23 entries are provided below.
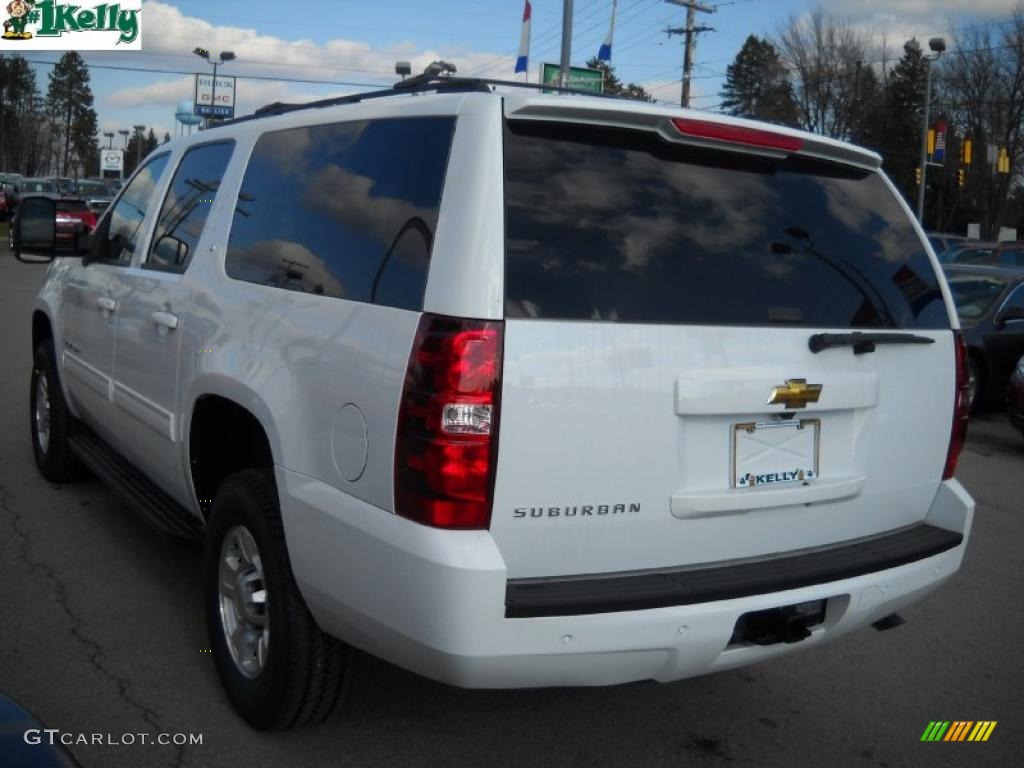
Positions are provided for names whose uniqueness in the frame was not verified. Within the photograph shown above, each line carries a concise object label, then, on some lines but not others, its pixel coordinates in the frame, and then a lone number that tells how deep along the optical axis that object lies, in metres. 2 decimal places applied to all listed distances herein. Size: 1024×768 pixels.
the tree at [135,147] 118.48
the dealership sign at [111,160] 72.56
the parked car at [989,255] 22.72
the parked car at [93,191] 41.62
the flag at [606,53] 21.18
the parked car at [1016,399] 9.22
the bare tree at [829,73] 53.25
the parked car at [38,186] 42.25
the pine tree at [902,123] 59.34
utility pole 39.69
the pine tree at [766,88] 54.69
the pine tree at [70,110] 108.62
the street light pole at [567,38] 18.75
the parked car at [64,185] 43.28
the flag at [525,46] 19.12
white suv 2.64
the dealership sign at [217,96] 55.42
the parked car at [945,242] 26.05
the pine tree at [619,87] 70.12
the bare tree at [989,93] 56.00
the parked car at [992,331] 11.12
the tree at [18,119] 91.50
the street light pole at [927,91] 32.91
